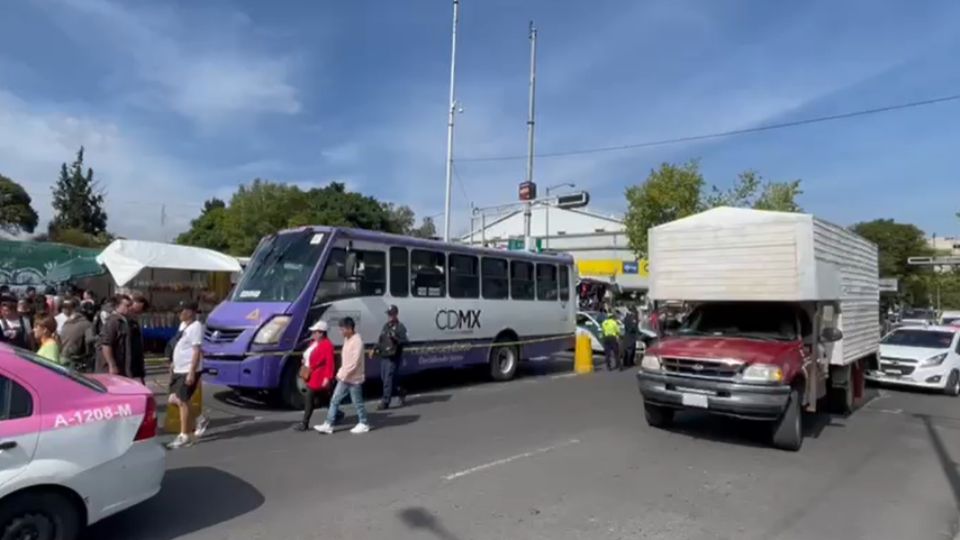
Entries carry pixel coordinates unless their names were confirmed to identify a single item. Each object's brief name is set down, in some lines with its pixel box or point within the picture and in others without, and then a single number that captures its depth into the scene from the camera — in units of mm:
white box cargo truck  7848
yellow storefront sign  45938
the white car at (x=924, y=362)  13836
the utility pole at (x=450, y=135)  27891
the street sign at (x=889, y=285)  34419
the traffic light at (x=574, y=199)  26469
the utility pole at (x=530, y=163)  27458
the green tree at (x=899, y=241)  82606
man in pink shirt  8817
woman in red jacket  8812
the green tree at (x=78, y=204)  63969
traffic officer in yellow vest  17578
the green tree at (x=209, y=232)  63684
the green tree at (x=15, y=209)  51188
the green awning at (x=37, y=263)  17312
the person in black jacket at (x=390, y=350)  10742
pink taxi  4086
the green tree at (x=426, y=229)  79800
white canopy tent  17062
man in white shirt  7863
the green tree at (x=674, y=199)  31000
